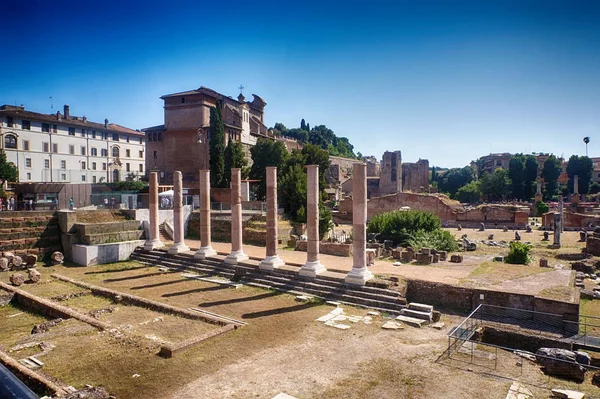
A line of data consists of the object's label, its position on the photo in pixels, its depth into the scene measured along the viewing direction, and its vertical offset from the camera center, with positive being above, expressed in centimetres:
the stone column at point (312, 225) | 1783 -179
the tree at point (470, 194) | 8488 -210
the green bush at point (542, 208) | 5716 -347
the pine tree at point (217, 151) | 4469 +390
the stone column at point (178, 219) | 2380 -196
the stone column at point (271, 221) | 1934 -174
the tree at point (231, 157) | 4591 +331
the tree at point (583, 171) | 7988 +243
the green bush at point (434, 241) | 2772 -394
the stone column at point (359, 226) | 1647 -172
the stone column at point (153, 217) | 2533 -192
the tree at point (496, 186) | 7994 -42
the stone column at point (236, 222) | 2105 -189
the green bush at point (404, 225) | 2947 -303
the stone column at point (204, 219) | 2245 -188
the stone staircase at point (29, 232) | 2378 -271
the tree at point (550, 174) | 8050 +188
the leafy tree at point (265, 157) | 4697 +335
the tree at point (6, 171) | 4256 +179
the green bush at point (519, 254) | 2294 -404
